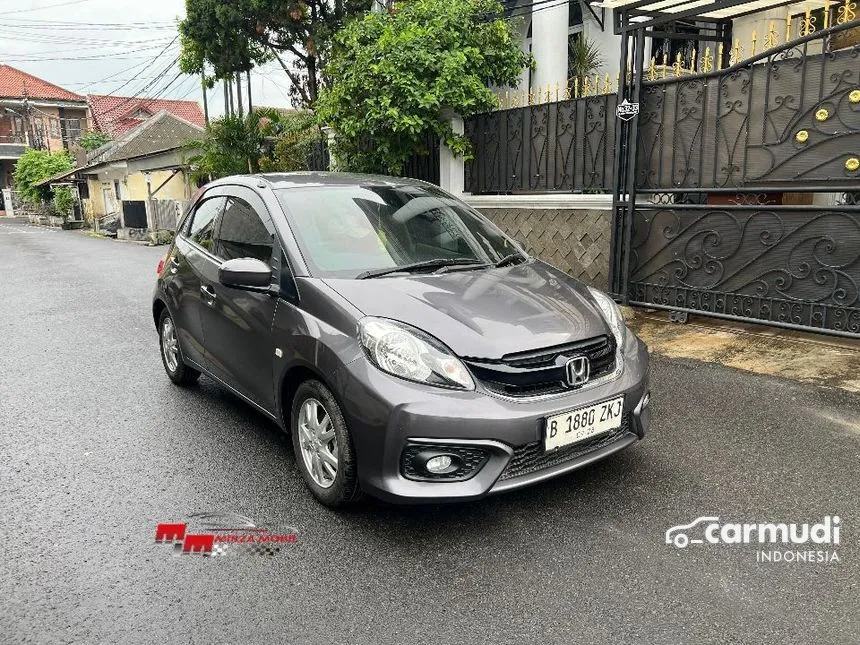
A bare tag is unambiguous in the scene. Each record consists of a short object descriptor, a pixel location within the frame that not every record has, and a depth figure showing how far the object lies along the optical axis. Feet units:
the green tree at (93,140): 137.49
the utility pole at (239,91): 61.24
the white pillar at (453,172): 30.32
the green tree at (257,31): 51.19
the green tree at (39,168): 148.97
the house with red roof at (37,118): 179.11
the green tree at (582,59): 41.32
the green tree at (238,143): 53.36
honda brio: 8.90
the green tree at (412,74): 27.91
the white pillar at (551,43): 35.09
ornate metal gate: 17.42
